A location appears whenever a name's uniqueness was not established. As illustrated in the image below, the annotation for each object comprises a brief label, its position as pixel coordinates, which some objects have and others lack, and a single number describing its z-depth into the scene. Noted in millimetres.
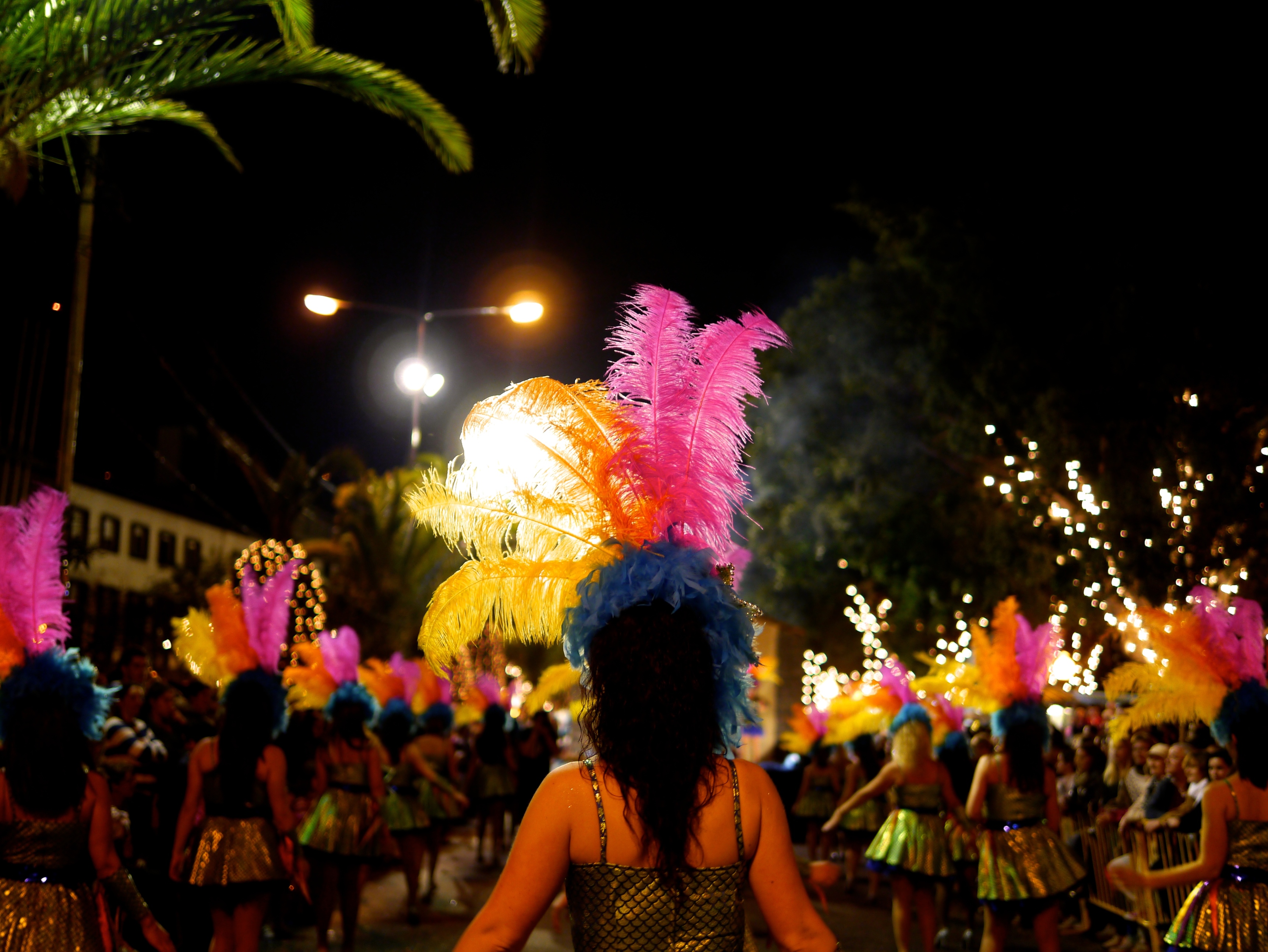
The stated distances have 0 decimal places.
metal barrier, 9242
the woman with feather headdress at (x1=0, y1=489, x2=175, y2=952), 4848
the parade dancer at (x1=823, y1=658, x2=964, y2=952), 9219
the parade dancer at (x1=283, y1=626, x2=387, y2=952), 9148
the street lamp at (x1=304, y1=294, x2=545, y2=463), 14531
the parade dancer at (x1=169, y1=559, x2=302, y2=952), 6875
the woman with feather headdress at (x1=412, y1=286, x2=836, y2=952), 2768
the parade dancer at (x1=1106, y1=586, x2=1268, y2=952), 5430
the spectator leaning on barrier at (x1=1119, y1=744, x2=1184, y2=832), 9609
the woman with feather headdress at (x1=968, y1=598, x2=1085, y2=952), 7953
